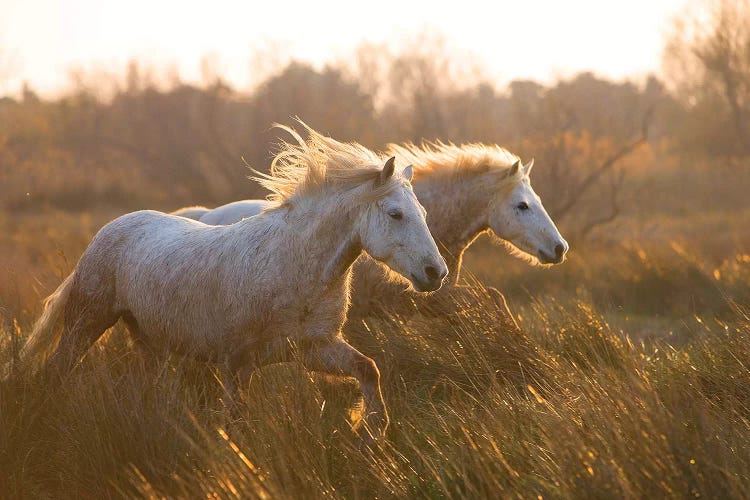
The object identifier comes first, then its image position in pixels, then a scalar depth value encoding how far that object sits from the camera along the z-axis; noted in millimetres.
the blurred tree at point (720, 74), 56312
